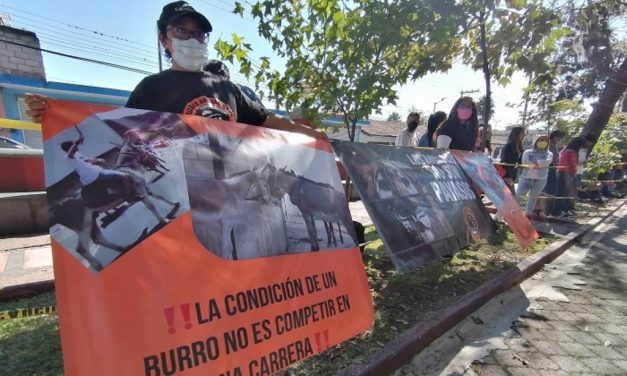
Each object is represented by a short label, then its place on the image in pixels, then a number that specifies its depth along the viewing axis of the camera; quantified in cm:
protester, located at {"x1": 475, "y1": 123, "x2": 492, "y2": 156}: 609
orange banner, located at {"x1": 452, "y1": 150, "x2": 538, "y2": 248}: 412
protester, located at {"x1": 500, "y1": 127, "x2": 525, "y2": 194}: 673
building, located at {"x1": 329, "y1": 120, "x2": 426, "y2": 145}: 3168
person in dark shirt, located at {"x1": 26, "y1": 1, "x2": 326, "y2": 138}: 195
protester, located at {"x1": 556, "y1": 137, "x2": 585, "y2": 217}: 782
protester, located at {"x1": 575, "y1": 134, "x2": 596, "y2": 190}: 867
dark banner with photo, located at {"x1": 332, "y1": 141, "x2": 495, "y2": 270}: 262
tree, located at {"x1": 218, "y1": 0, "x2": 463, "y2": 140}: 341
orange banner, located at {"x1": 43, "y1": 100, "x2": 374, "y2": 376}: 125
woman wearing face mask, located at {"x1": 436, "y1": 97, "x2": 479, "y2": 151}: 457
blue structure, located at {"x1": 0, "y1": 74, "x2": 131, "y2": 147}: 1366
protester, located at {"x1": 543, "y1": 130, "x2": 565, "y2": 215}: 775
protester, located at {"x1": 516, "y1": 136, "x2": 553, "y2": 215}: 658
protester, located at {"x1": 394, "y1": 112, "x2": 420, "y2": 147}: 579
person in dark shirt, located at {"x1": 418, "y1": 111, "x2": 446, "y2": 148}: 594
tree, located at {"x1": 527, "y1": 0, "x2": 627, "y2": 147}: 834
